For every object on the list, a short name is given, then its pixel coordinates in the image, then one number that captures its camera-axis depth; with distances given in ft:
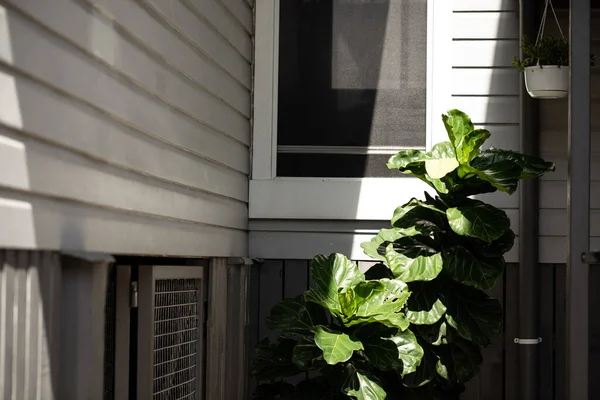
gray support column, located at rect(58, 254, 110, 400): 9.30
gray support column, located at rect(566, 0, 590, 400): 12.77
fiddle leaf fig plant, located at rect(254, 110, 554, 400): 14.26
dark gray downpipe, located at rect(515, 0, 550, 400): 17.11
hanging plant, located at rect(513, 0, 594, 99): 16.16
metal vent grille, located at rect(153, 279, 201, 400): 13.20
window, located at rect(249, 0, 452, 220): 17.93
